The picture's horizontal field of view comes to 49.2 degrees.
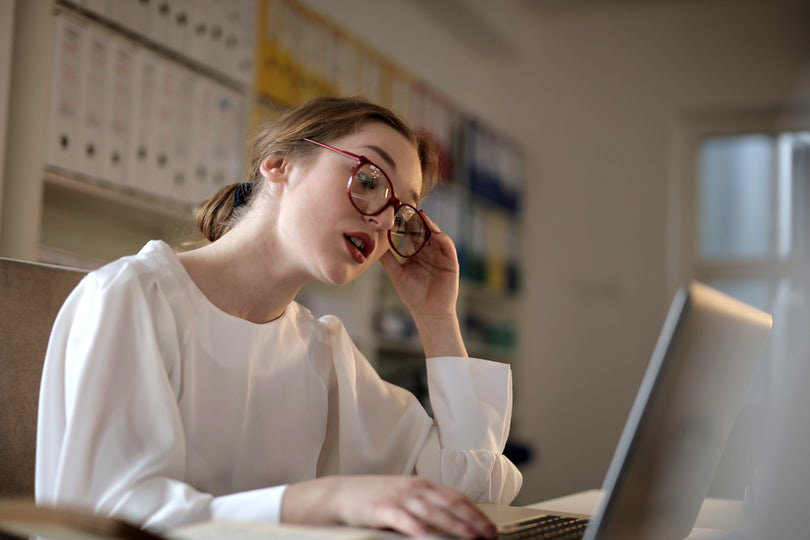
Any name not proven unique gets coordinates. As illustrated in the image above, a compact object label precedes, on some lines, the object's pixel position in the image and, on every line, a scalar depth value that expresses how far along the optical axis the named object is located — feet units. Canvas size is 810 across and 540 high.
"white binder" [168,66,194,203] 8.72
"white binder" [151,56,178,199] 8.46
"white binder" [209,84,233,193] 9.27
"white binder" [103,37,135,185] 7.95
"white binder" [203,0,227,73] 9.17
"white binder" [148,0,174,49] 8.40
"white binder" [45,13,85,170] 7.41
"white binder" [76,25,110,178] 7.71
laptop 2.43
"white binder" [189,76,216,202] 8.99
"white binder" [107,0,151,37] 7.96
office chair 3.90
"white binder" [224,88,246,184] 9.46
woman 3.02
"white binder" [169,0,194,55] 8.70
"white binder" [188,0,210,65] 8.94
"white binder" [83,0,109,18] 7.70
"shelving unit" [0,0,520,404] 7.30
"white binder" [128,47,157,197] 8.22
